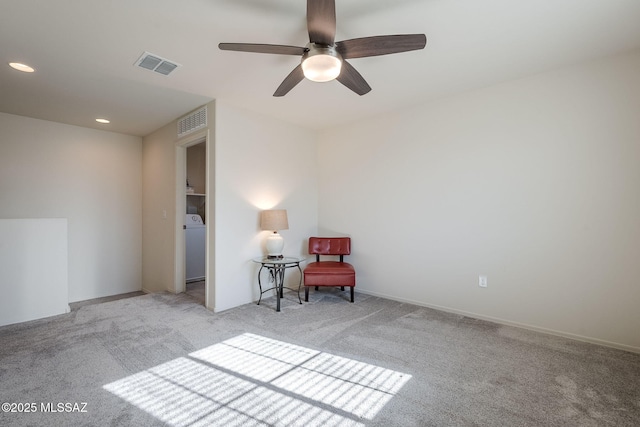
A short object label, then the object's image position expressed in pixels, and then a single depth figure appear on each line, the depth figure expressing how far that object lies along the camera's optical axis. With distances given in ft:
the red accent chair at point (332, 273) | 11.93
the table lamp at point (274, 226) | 11.89
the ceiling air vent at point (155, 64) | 7.88
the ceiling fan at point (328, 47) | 5.42
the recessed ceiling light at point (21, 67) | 8.14
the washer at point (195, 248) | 16.22
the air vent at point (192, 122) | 11.57
